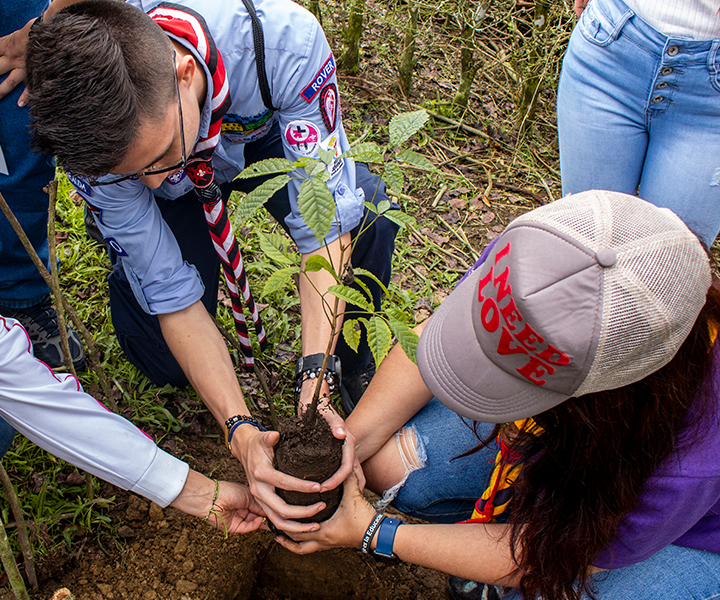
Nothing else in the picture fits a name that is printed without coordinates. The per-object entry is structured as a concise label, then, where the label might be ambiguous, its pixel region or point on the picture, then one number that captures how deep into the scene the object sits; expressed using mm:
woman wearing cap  985
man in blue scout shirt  1237
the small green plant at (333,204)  1083
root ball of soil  1506
